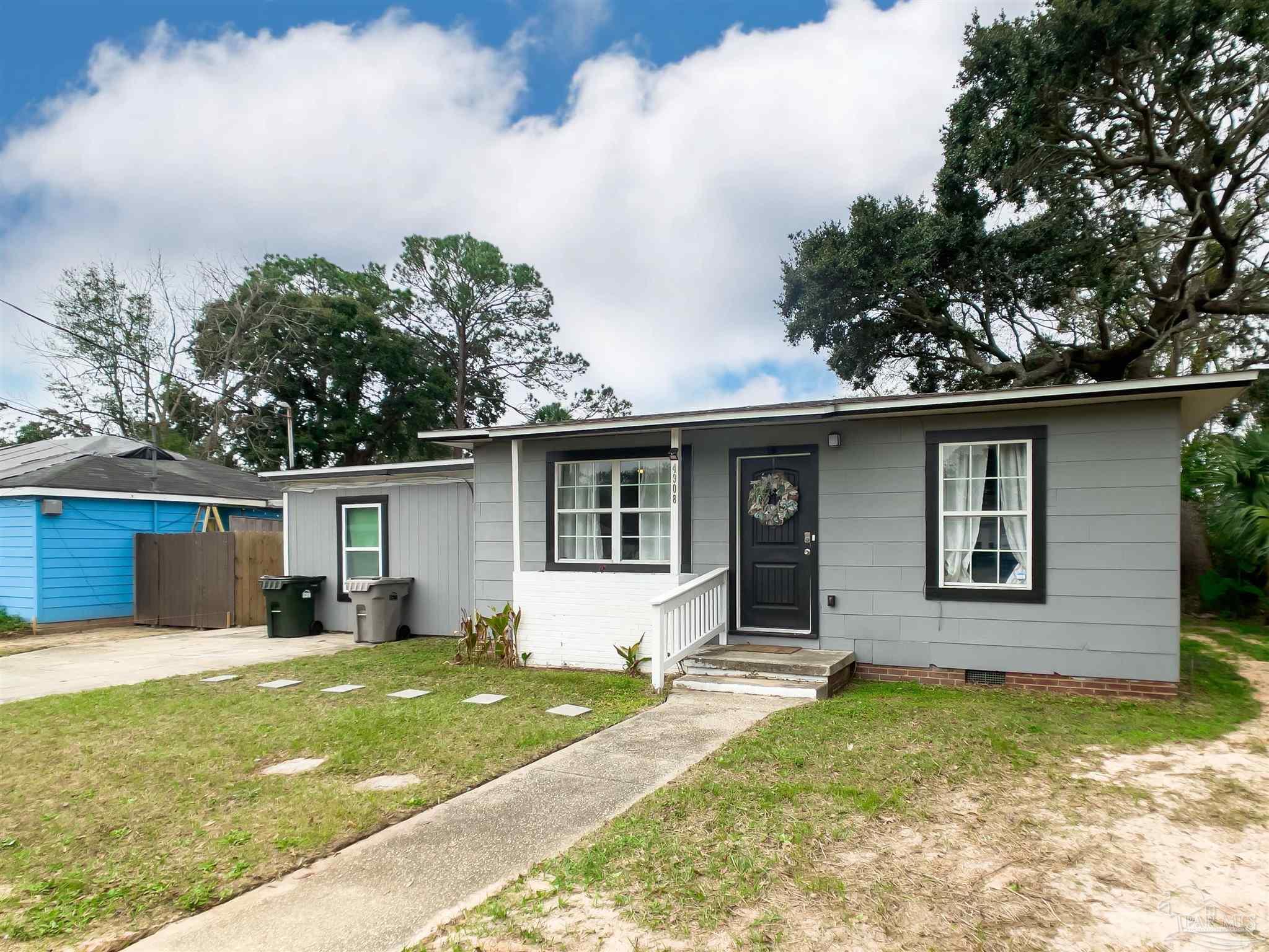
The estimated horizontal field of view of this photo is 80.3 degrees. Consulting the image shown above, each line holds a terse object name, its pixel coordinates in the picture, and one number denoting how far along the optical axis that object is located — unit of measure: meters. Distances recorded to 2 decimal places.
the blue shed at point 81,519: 12.01
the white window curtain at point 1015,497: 6.59
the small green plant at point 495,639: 8.38
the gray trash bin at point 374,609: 10.23
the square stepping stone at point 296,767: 4.61
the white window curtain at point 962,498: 6.79
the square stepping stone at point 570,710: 6.04
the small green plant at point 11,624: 11.78
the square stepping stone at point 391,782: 4.33
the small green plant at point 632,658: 7.73
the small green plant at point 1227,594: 9.80
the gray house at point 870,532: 6.23
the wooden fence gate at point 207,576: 12.54
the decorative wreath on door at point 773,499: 7.52
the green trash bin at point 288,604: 11.10
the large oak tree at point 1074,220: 11.64
